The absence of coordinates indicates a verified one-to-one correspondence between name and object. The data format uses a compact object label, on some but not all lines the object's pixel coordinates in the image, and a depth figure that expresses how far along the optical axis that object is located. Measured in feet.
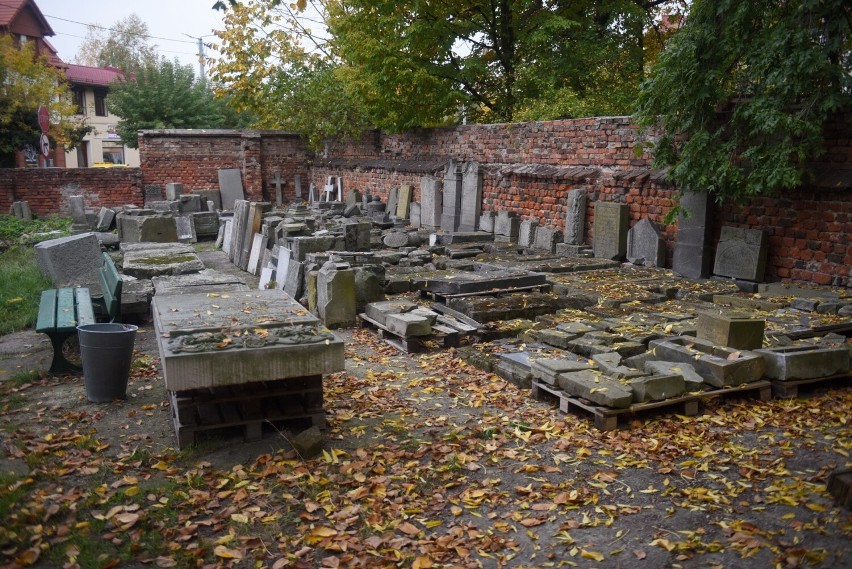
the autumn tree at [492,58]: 55.72
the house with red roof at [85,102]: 114.83
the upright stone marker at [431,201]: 54.90
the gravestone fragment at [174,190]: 69.56
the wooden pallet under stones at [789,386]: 19.40
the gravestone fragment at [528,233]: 45.83
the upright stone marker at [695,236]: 34.12
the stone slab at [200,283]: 24.17
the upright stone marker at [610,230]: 39.47
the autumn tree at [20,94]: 83.25
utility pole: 101.96
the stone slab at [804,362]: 19.39
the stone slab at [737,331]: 20.35
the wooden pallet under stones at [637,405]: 17.82
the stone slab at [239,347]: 16.35
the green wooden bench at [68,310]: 23.57
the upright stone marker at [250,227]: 46.39
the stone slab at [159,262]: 33.63
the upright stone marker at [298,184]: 81.71
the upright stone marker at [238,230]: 48.03
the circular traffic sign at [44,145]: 68.33
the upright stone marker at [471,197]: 51.57
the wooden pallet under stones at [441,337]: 26.37
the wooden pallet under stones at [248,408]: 17.57
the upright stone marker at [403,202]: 60.64
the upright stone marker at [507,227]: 47.75
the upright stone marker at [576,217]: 42.58
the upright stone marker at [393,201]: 63.10
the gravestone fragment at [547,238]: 44.27
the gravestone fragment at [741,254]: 31.94
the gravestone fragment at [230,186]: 76.95
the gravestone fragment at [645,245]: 37.40
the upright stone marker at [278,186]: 80.48
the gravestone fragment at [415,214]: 57.77
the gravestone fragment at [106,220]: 58.65
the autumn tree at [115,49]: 181.56
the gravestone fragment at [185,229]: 56.24
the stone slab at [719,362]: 19.11
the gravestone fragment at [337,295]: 30.12
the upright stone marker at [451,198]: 53.16
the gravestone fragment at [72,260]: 34.94
